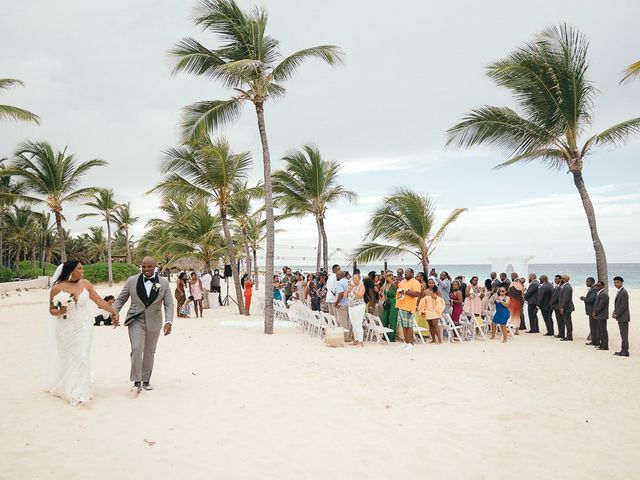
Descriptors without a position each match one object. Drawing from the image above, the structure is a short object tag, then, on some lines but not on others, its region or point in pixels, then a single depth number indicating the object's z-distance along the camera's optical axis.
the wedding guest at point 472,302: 12.41
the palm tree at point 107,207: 37.44
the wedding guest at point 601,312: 10.10
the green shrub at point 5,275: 32.88
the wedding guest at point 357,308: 10.74
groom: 6.16
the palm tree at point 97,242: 65.07
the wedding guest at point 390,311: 11.44
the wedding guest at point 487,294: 13.12
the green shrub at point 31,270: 38.53
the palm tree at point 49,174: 20.88
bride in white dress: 5.69
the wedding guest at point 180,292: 16.34
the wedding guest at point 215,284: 21.00
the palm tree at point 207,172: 16.86
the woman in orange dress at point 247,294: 17.97
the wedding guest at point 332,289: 11.48
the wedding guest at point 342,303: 11.10
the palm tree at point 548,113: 11.86
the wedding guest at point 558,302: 12.04
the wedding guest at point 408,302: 10.27
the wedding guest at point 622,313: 9.52
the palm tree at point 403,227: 17.12
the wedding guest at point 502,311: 11.42
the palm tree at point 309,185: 19.78
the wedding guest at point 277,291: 18.45
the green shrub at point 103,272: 38.88
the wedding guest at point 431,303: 10.93
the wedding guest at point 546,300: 12.66
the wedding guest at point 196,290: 17.05
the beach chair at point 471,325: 11.84
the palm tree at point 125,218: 48.53
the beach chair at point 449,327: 11.50
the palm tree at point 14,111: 14.61
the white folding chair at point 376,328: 11.05
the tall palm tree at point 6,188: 27.43
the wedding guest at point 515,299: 12.62
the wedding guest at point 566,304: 11.59
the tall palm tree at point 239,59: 12.32
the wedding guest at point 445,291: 12.52
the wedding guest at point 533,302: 12.98
